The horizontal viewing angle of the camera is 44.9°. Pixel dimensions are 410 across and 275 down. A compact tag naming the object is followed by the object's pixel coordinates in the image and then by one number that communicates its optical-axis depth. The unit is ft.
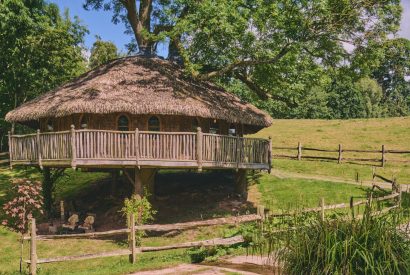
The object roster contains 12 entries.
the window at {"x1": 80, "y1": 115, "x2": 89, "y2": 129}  80.74
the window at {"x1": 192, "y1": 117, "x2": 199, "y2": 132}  83.05
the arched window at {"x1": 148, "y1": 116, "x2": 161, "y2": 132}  80.69
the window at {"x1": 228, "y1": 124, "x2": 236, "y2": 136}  93.81
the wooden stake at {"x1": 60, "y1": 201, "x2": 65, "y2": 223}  83.20
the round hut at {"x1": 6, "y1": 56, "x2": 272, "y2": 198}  71.26
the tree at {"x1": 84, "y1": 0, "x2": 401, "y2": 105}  74.69
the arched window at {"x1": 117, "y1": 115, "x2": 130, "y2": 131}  80.28
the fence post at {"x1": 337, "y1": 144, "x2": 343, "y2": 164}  118.83
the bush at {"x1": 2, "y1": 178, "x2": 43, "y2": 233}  79.72
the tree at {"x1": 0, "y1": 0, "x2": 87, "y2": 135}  116.88
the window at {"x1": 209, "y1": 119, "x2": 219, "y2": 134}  88.17
